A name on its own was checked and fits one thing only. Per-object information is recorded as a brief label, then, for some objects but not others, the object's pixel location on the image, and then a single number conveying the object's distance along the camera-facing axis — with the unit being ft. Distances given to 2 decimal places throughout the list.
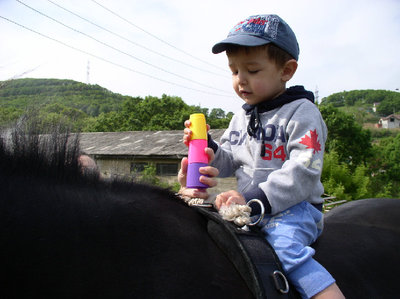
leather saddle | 2.02
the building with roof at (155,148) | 45.43
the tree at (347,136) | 64.43
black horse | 1.68
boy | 2.35
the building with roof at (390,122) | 322.64
